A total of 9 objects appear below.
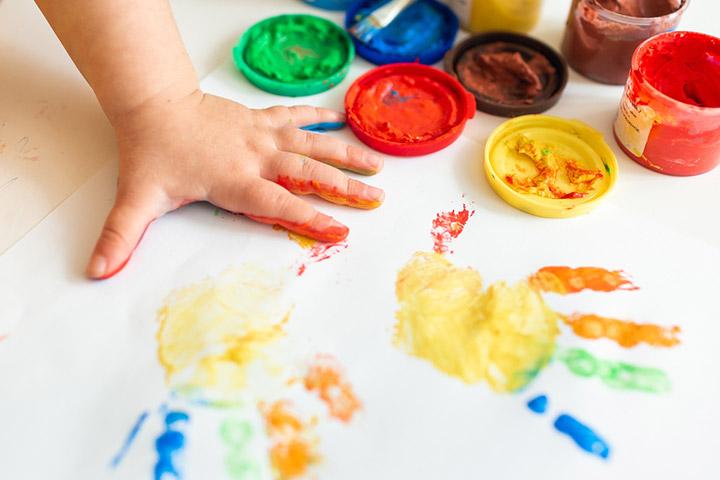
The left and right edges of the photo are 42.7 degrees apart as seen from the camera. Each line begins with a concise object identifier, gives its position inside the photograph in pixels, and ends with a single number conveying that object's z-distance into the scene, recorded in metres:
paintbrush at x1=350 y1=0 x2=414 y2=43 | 0.46
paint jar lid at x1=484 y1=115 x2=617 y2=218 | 0.40
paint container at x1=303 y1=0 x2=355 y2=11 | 0.49
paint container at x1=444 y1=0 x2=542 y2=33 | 0.47
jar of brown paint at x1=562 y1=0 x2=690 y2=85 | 0.42
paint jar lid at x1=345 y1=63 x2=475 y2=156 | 0.42
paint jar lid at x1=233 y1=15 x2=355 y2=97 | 0.45
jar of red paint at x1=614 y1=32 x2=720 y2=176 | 0.39
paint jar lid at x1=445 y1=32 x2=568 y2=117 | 0.44
